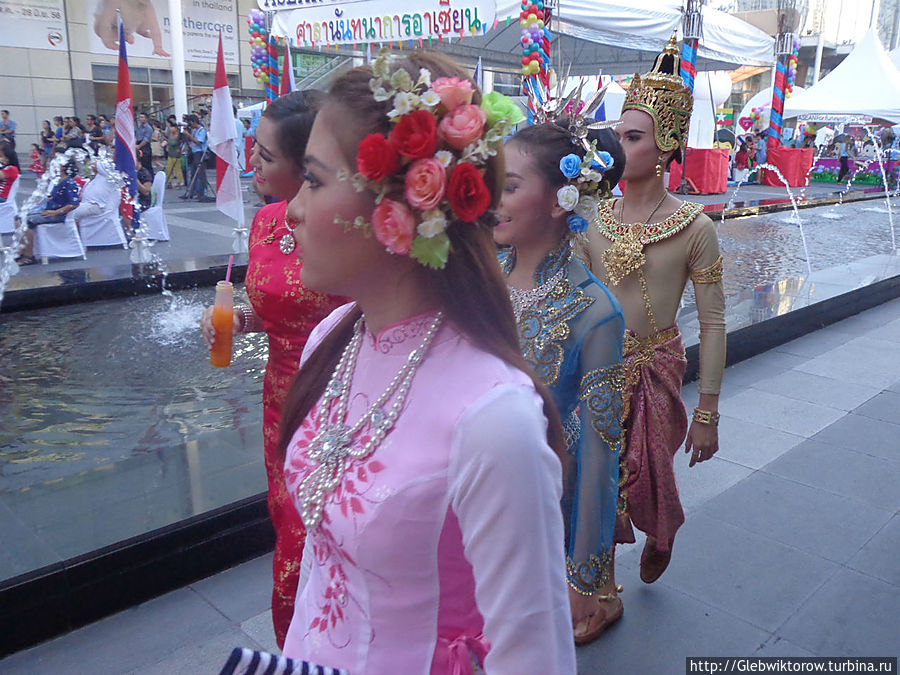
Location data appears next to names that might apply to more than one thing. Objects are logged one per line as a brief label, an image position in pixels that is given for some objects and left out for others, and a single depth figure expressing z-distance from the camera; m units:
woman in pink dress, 0.96
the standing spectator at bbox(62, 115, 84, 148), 14.19
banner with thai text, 5.63
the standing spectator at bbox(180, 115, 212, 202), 15.20
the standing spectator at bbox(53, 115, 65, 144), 17.13
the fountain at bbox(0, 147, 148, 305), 7.89
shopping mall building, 19.31
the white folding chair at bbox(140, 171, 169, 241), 10.17
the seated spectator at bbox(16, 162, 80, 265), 8.89
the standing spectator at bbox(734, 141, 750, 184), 21.80
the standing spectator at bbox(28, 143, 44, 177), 16.58
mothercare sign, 20.05
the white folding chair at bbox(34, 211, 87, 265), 8.97
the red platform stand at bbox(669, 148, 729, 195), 18.02
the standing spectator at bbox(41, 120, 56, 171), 17.18
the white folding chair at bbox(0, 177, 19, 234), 9.59
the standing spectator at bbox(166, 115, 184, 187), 15.77
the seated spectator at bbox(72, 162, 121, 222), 9.52
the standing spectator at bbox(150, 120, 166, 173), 16.67
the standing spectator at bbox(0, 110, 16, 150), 16.18
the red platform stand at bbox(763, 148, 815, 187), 21.16
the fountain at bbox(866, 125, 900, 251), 14.75
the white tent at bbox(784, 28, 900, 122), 16.77
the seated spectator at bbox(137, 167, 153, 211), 11.38
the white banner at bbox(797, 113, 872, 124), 18.40
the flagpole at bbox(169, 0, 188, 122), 17.05
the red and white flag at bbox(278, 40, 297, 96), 8.08
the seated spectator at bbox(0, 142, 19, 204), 10.16
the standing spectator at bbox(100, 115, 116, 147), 15.31
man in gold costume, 2.45
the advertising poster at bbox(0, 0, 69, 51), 18.81
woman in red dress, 2.20
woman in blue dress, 1.96
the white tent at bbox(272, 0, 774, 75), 8.75
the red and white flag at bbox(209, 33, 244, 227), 8.46
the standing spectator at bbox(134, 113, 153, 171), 13.52
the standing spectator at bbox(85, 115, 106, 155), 14.91
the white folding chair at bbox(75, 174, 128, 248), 9.64
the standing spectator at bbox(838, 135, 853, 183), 23.53
